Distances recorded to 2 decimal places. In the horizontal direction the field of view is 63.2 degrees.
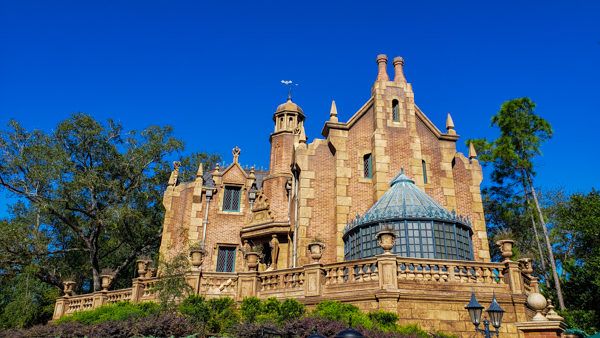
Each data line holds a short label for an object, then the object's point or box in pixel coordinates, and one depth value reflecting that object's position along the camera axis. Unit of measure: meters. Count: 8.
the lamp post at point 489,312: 10.23
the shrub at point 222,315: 13.49
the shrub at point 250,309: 13.71
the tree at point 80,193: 27.06
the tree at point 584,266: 20.32
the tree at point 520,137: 29.16
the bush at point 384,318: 12.52
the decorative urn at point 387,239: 14.18
